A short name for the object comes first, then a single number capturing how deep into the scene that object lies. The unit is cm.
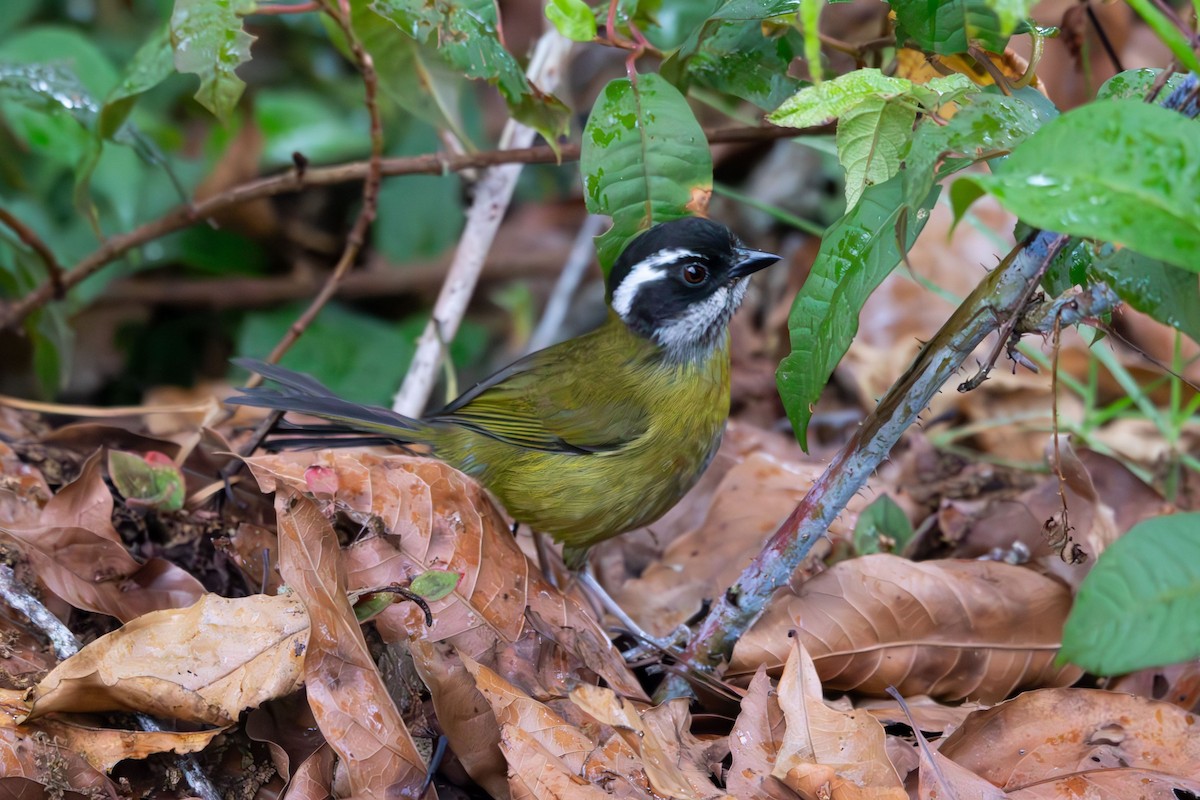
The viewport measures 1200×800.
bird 687
